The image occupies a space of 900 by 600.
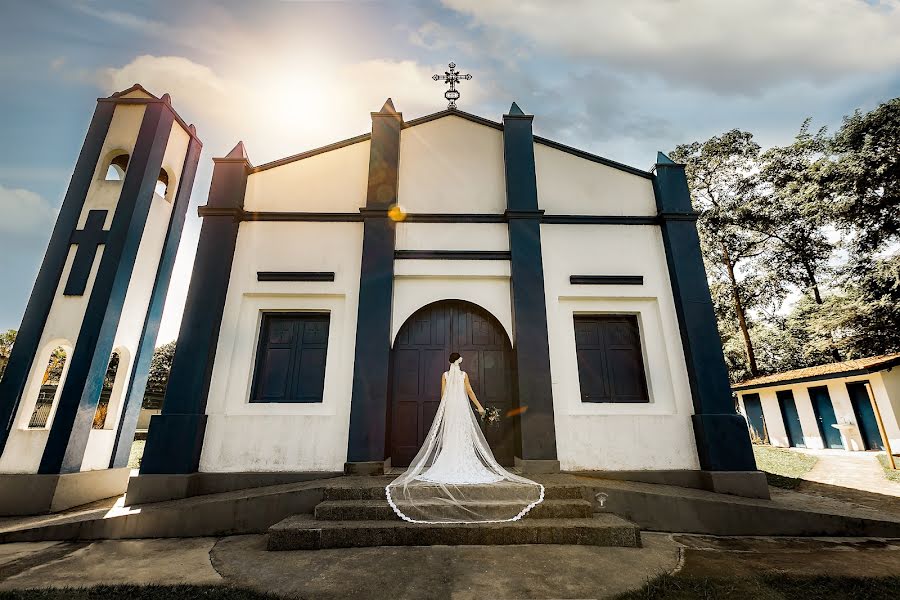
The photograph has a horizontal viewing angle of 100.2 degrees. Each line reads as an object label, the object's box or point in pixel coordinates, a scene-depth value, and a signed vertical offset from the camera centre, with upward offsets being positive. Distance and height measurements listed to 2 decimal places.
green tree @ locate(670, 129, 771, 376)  19.20 +9.74
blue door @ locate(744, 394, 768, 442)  17.81 +0.08
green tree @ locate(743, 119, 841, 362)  18.09 +9.35
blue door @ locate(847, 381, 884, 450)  13.00 +0.14
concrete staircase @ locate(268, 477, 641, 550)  4.53 -1.33
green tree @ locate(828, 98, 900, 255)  14.86 +9.33
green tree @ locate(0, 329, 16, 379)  18.46 +3.96
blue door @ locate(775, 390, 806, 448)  15.77 +0.04
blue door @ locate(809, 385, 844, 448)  14.19 +0.11
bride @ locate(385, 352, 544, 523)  4.85 -0.86
